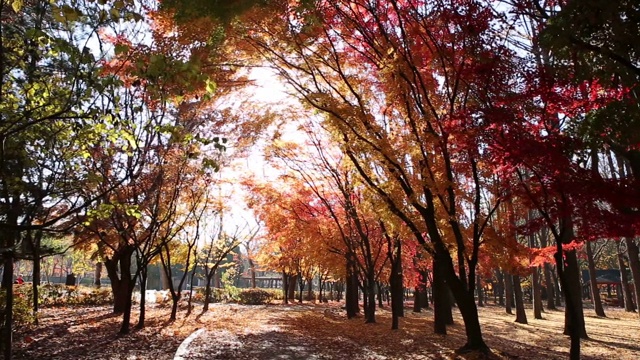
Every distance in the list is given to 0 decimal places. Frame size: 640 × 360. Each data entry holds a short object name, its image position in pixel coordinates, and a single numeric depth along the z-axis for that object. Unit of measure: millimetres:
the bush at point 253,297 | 30720
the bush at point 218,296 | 29623
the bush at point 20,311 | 8659
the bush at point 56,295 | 18750
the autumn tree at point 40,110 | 4738
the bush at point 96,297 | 20962
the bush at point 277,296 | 34891
